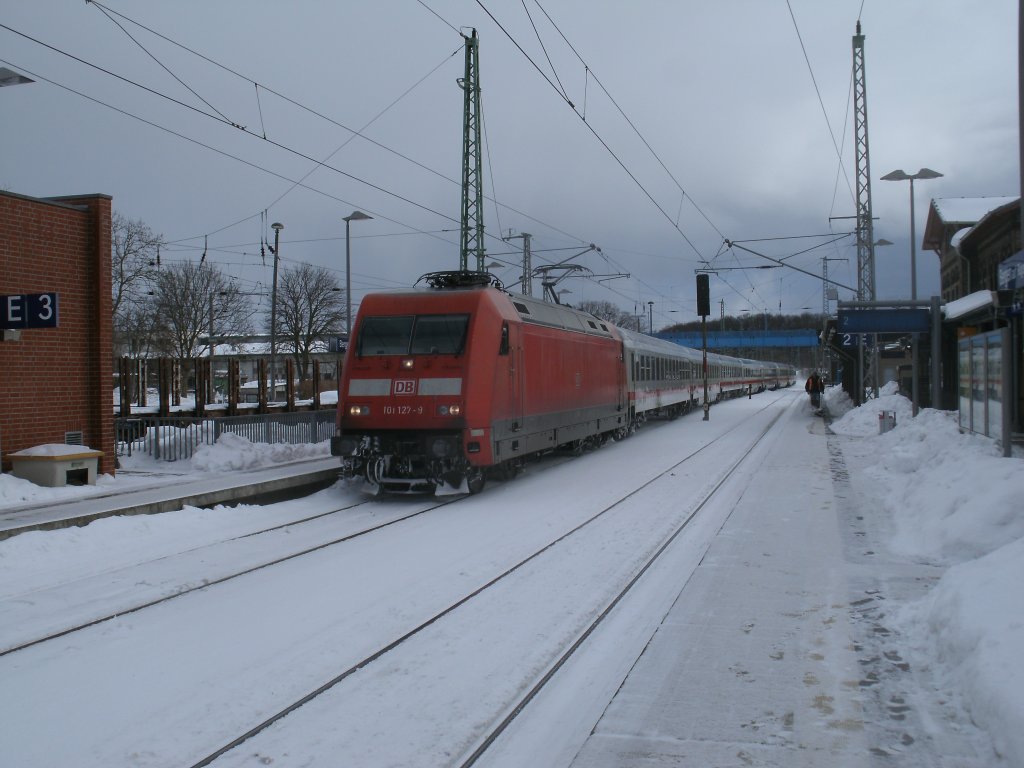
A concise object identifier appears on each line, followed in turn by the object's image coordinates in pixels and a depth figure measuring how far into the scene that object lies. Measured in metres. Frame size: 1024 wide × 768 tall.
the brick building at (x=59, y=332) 13.55
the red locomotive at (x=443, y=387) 12.26
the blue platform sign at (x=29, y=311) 12.66
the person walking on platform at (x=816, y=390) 36.89
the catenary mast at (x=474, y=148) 20.11
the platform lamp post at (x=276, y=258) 25.56
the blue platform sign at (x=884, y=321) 21.14
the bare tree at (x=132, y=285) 34.88
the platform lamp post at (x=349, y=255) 24.09
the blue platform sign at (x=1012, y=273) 9.59
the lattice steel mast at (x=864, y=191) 27.14
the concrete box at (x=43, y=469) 13.28
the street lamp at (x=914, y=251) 21.45
